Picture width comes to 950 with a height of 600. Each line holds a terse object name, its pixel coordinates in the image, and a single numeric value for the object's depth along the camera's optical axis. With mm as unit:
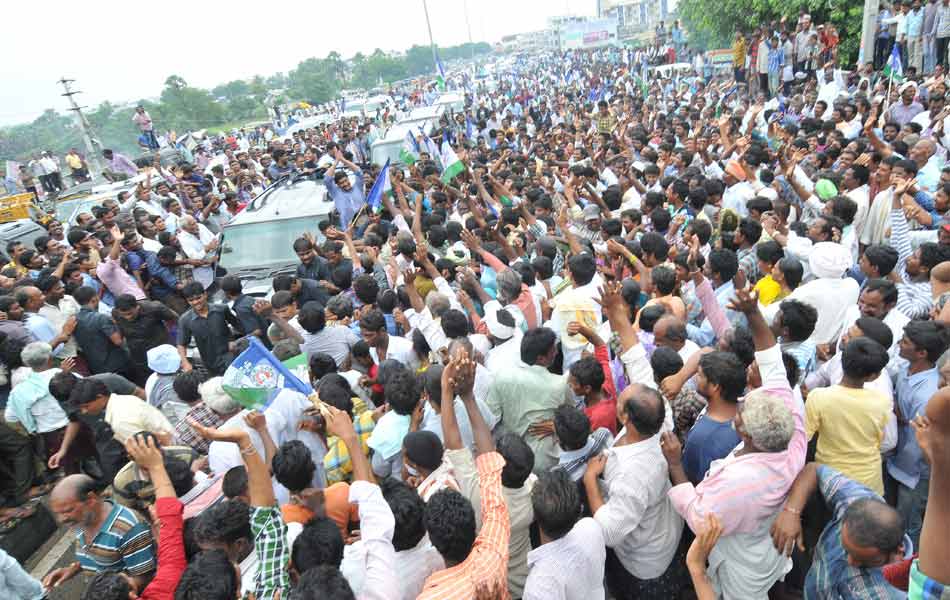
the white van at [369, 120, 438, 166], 13201
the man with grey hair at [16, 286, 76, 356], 5570
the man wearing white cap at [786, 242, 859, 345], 3809
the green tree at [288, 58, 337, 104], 69625
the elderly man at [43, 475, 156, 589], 2660
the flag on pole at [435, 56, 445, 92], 26203
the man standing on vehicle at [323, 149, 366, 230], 8383
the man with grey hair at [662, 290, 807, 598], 2301
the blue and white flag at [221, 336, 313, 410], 3295
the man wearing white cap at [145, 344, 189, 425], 4426
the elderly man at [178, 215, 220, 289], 7648
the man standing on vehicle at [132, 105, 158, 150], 21734
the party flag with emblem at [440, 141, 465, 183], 9133
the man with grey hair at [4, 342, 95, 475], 4566
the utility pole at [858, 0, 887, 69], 12891
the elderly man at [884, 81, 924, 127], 9047
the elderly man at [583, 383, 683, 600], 2465
